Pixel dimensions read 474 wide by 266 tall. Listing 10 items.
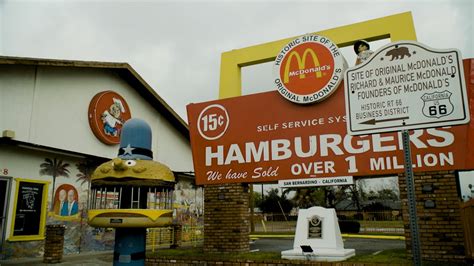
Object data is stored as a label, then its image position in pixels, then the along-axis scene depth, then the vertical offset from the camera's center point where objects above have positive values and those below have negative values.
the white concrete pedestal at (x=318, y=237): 8.52 -0.61
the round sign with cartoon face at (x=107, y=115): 15.65 +4.01
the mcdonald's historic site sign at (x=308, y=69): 9.25 +3.45
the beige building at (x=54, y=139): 12.34 +2.63
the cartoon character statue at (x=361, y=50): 9.13 +3.84
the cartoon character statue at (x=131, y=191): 6.30 +0.36
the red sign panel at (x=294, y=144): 8.16 +1.57
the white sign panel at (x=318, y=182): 8.88 +0.69
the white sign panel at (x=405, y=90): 3.41 +1.13
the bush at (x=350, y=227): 23.30 -0.96
